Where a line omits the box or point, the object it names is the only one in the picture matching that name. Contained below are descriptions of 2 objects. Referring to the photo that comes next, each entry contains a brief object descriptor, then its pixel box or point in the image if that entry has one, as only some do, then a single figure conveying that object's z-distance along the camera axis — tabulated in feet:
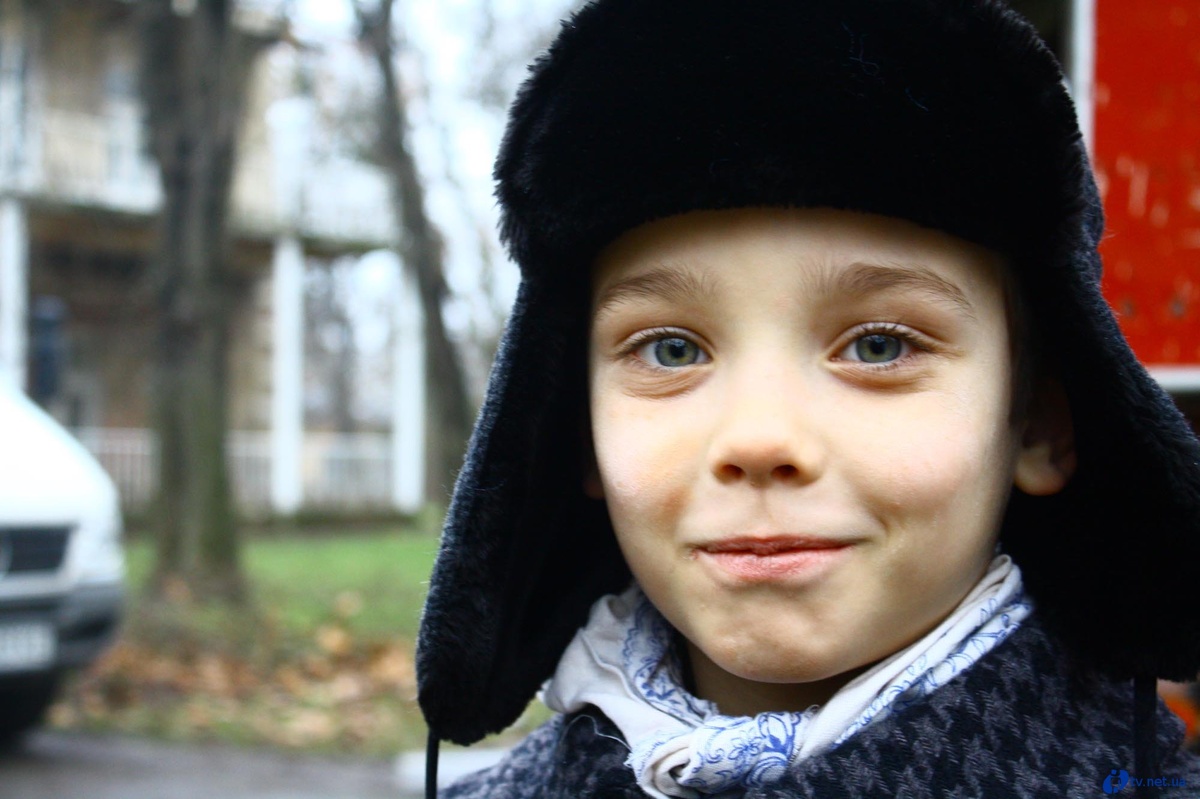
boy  4.14
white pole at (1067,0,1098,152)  6.66
